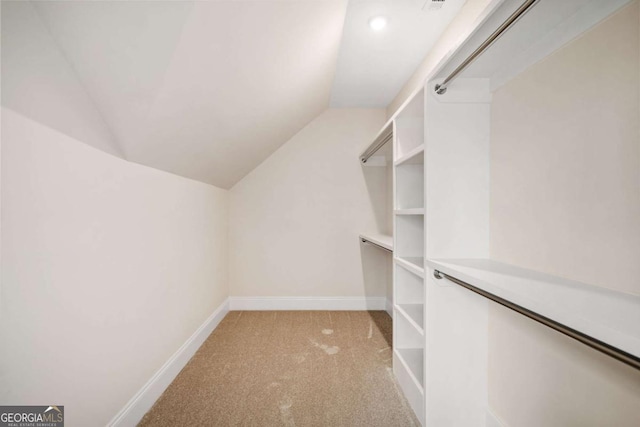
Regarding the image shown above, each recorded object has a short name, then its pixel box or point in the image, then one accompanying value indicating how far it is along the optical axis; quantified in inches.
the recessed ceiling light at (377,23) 70.3
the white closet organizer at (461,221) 36.1
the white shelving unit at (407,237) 71.4
